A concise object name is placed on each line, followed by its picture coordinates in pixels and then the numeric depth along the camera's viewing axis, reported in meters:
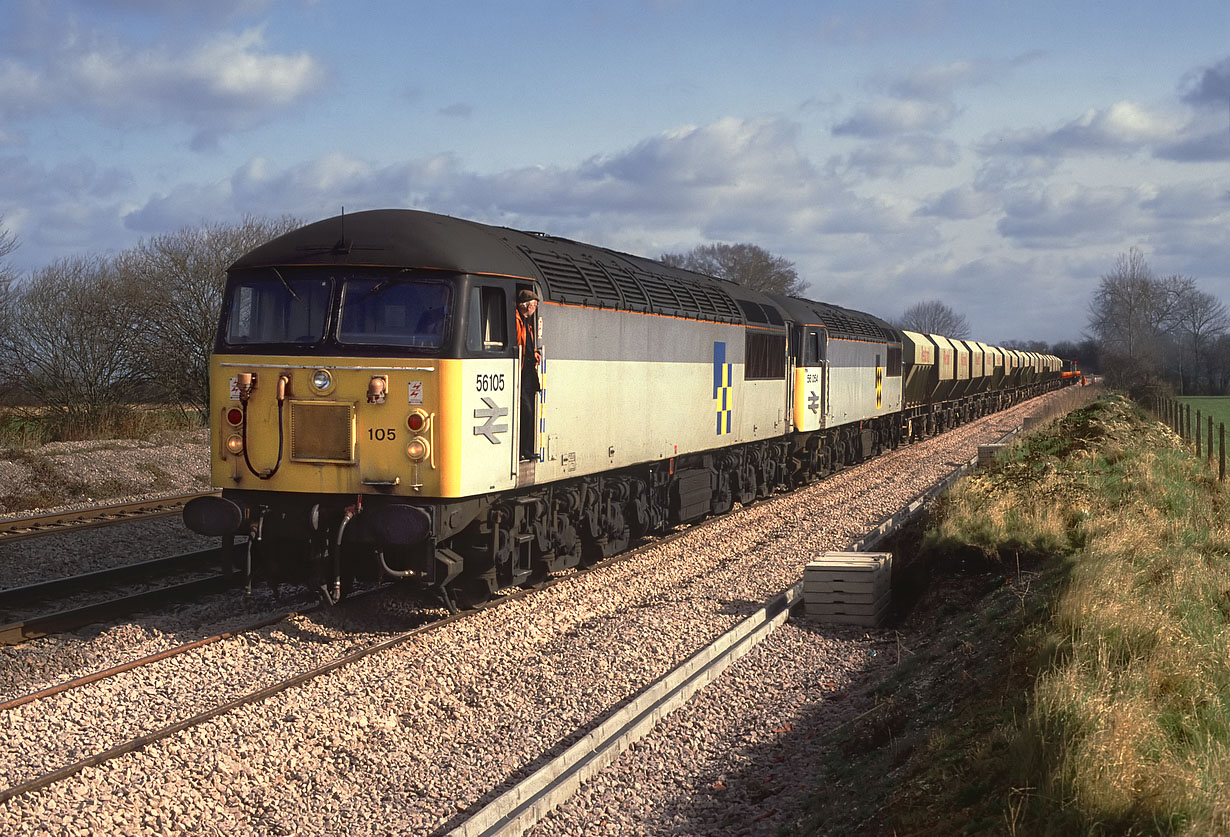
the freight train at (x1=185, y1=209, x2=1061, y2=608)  10.20
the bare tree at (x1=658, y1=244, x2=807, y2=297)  88.94
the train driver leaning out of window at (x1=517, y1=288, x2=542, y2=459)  11.30
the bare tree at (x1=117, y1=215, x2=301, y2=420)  31.05
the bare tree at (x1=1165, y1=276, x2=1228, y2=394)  95.88
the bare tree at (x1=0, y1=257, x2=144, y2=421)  28.45
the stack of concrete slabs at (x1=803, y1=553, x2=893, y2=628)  11.64
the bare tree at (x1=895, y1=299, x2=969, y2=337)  170.02
